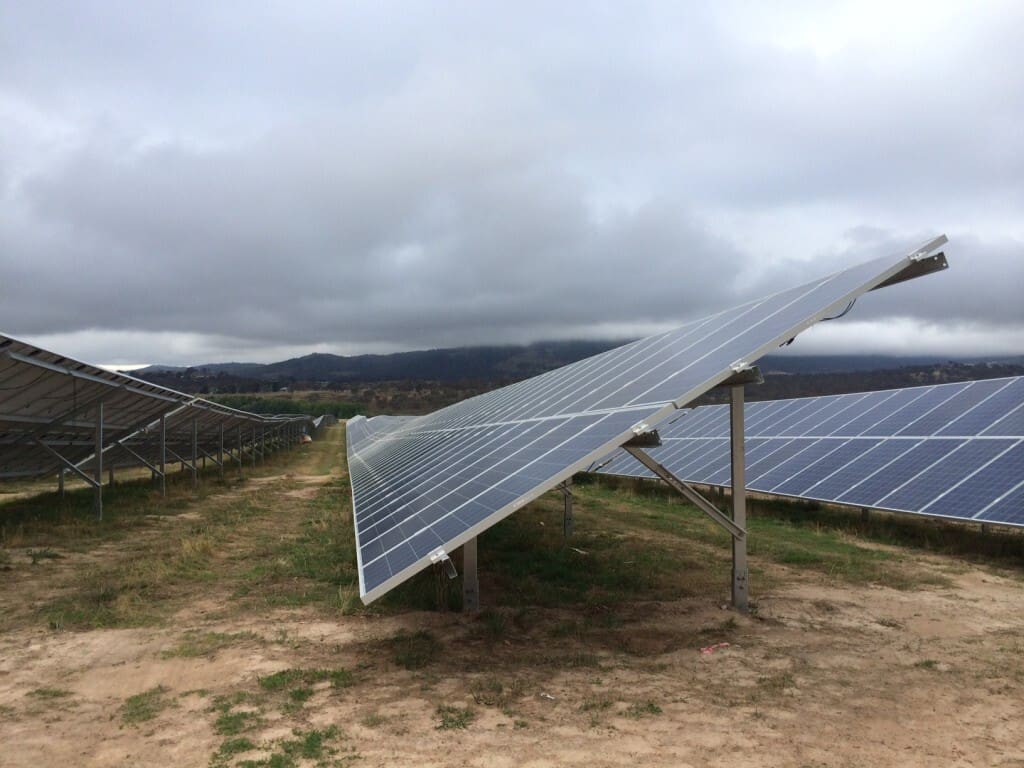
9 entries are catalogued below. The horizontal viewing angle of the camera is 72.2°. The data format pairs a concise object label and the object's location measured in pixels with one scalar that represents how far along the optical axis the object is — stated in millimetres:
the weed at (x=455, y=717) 6888
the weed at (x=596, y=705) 7242
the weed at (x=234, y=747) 6398
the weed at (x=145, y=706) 7340
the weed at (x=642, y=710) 7084
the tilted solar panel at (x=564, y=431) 8367
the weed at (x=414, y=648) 8750
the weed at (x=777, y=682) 7820
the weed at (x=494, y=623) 9844
